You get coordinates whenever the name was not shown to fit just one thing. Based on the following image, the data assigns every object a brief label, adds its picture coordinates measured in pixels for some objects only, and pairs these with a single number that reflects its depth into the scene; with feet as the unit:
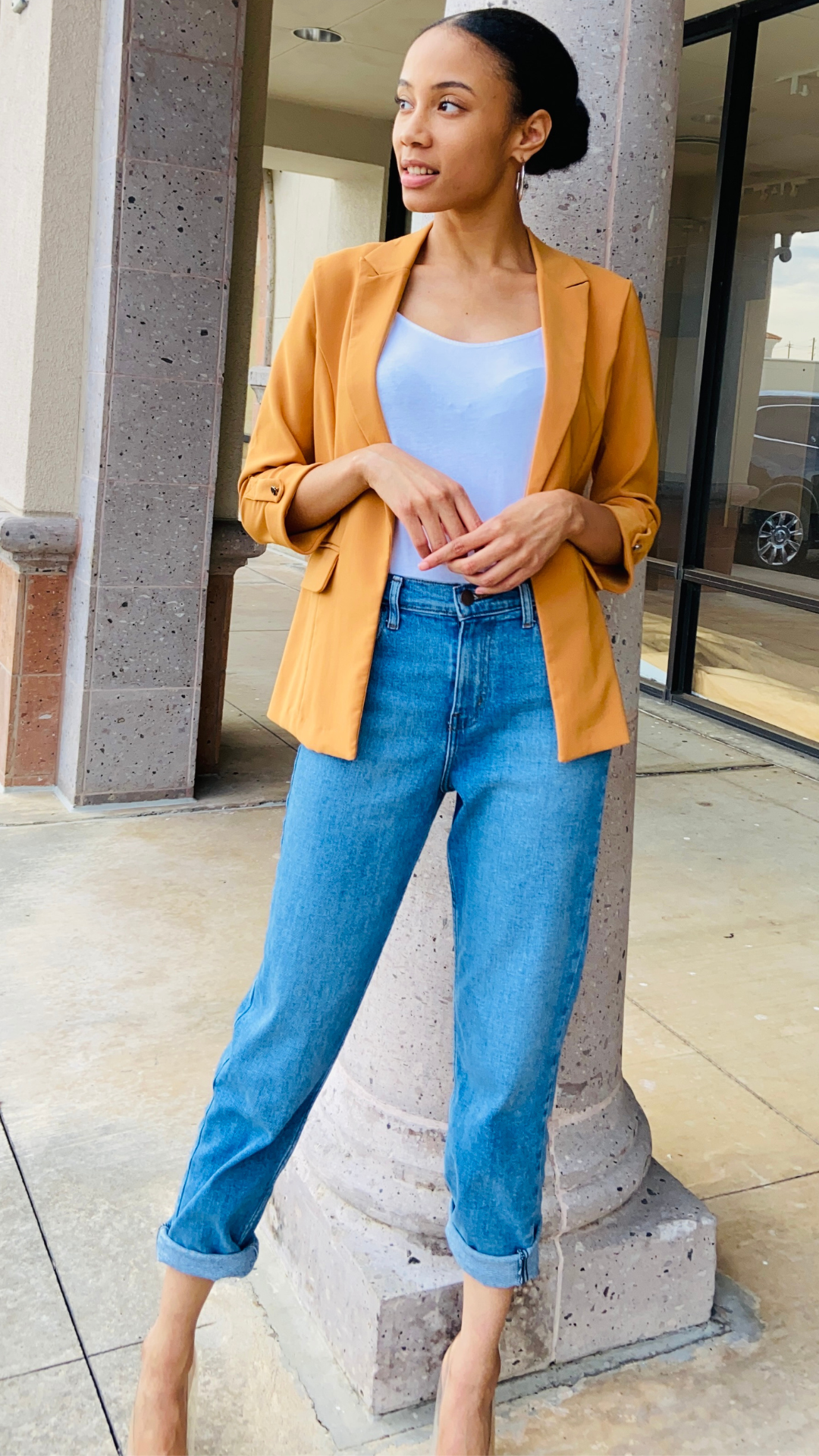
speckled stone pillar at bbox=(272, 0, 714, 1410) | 6.75
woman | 5.41
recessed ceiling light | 26.78
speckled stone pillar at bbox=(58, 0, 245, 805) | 14.53
